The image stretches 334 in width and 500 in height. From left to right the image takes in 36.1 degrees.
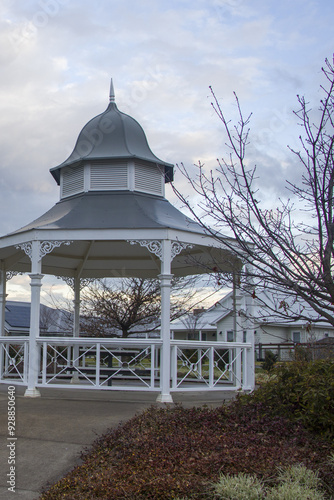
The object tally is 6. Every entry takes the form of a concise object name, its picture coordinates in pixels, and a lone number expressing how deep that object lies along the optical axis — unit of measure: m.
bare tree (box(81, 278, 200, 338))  24.54
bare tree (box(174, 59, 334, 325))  4.61
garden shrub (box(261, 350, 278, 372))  24.93
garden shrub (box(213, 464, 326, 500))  3.80
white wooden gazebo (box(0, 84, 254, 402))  9.84
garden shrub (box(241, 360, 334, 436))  5.90
